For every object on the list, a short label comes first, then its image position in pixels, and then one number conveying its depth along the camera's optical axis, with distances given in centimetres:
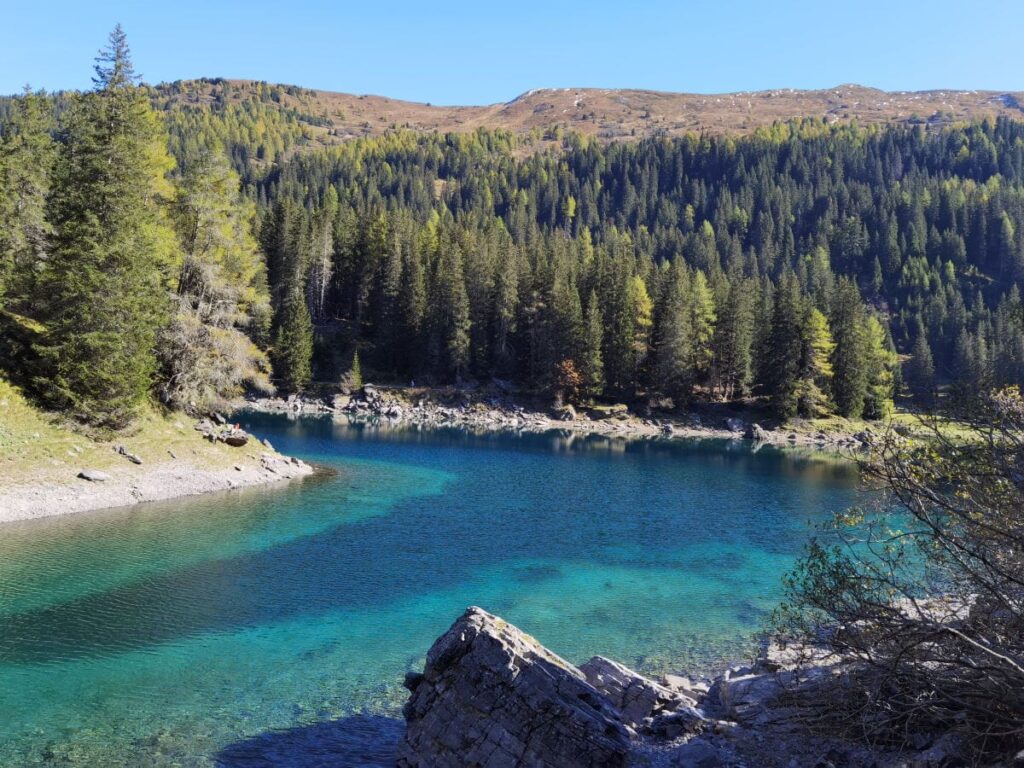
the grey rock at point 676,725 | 1219
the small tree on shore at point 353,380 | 8462
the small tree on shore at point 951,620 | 903
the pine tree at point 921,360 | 10194
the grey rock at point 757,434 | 7488
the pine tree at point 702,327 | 8531
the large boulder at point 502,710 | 1042
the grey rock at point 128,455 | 3167
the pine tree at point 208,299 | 3728
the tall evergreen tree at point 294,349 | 8219
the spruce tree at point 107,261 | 3109
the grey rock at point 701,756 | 1105
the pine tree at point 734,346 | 8369
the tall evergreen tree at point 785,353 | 7819
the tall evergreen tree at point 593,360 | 8275
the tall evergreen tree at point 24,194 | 3294
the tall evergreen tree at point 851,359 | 7938
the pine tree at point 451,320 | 8750
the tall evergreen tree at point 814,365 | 7856
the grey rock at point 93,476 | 2886
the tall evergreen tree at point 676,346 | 8256
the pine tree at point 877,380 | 8019
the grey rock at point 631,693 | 1299
